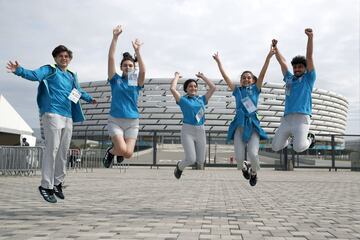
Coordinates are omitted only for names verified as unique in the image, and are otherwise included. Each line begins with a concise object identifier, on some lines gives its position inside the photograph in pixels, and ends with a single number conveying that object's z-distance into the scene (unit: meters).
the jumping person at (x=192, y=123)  7.02
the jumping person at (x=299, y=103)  6.06
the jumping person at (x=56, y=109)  5.62
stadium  103.62
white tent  18.77
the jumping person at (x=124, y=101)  6.08
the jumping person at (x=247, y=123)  6.59
